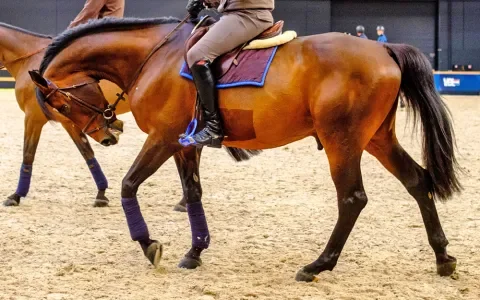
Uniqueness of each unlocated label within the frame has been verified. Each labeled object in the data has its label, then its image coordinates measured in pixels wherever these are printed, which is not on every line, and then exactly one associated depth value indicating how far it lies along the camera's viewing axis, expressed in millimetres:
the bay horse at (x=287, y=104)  3908
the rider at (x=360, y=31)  15743
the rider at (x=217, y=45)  4039
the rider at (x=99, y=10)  6415
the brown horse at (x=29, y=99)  6363
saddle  4125
